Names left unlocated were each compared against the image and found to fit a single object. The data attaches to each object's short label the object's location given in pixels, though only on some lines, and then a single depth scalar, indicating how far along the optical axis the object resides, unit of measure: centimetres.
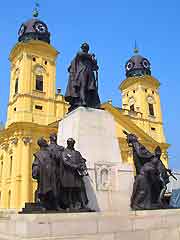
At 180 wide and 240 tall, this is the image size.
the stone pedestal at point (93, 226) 644
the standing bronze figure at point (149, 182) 848
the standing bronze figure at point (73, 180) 753
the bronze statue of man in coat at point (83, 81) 968
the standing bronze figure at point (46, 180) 725
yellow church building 3575
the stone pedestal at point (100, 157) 833
